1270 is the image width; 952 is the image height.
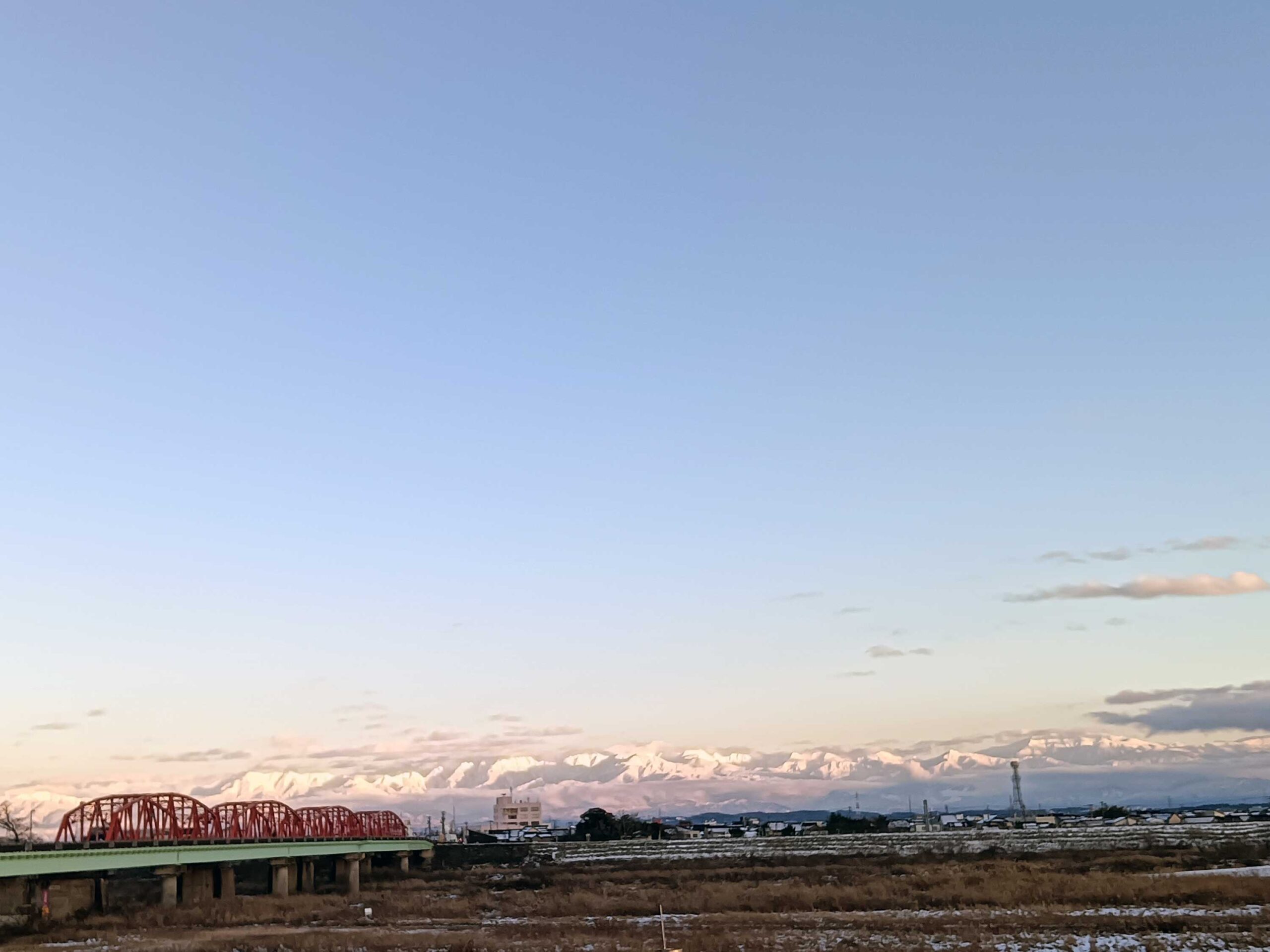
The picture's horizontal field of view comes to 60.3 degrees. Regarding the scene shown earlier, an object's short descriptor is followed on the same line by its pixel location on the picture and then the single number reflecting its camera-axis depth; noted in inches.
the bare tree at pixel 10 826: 6033.5
